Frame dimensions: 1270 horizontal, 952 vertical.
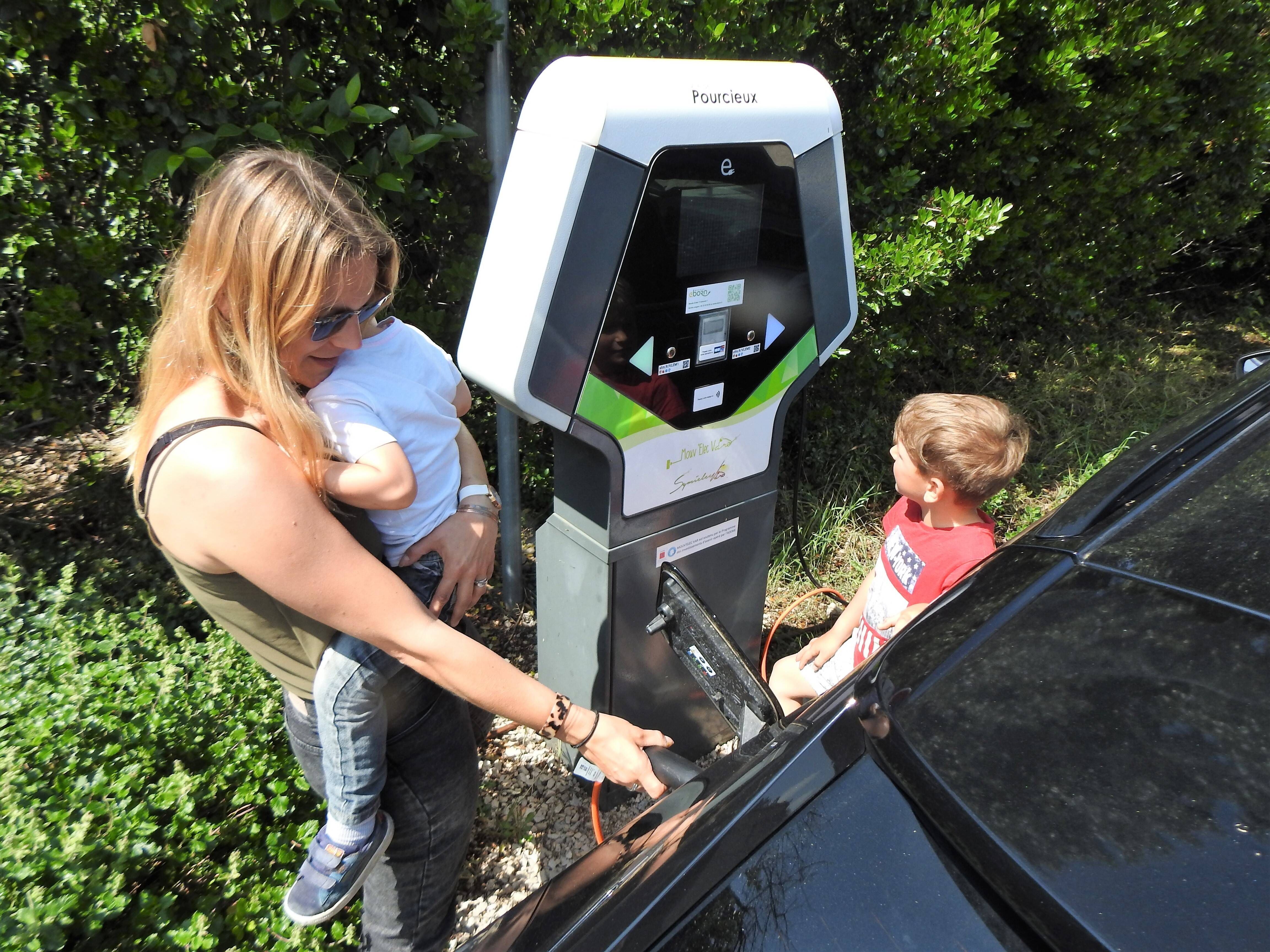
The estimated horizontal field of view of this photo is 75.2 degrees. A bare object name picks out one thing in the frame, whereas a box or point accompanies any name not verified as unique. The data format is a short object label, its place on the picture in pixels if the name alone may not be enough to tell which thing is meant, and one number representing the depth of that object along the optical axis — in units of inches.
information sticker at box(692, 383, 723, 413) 76.1
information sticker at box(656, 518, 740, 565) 83.5
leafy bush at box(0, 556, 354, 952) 64.8
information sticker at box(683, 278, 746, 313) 71.0
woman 46.1
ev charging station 62.5
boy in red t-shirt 79.1
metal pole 92.9
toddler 55.7
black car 33.7
